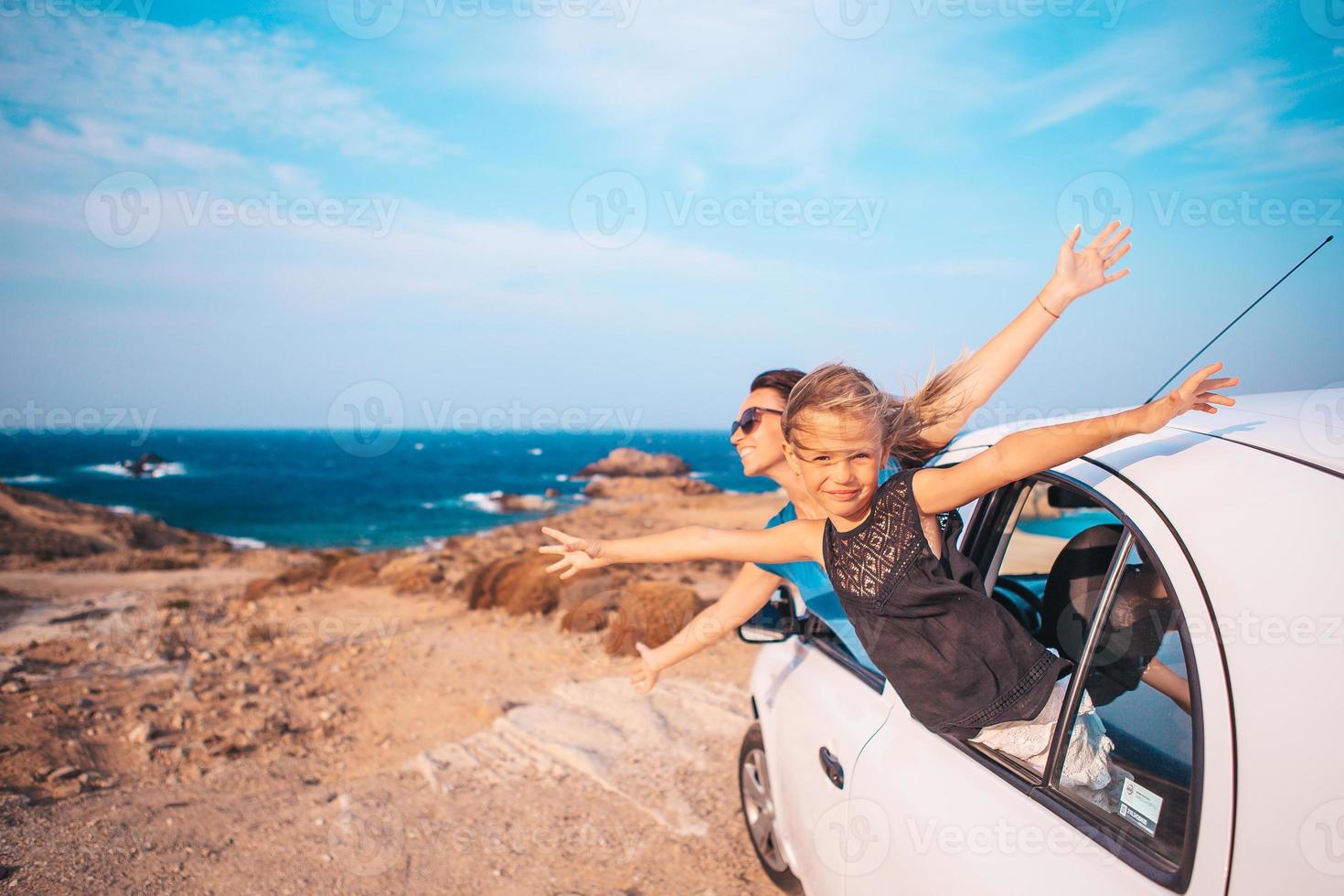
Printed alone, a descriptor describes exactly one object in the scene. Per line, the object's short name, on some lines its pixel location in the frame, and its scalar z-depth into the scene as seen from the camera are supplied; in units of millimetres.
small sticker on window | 1477
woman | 2279
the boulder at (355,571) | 13734
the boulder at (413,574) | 12523
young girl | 1751
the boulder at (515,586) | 10125
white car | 1182
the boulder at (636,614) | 8531
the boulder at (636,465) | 56250
